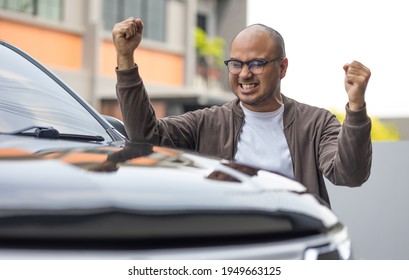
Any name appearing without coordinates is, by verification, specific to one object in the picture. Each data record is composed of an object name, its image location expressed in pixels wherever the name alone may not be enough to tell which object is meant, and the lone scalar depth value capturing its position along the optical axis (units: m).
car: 1.29
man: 2.53
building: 18.48
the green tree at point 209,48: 26.52
